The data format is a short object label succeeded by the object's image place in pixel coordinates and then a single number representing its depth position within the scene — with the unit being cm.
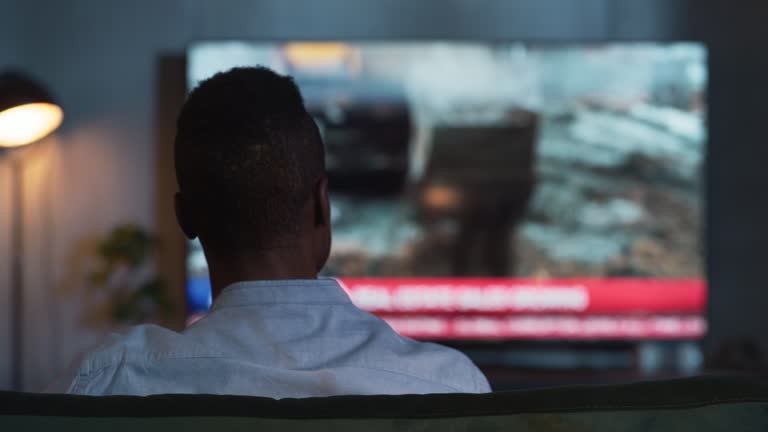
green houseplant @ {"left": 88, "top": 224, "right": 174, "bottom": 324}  407
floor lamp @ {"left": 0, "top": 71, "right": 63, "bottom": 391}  382
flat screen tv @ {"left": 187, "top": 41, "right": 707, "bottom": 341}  396
